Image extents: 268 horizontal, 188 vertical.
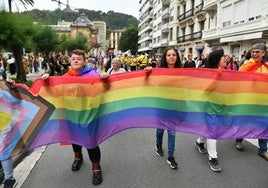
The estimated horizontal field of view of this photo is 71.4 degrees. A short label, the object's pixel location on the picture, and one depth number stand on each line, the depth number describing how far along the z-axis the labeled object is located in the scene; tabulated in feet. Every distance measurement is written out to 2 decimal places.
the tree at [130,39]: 232.29
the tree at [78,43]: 114.23
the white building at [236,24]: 46.15
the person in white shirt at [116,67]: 13.49
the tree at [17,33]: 26.87
